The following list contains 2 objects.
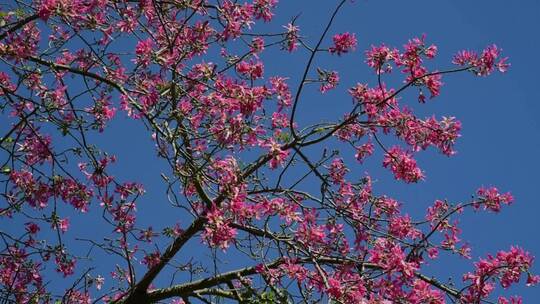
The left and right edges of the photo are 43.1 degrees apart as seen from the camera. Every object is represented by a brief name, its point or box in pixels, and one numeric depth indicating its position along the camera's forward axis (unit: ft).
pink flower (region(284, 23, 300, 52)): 22.38
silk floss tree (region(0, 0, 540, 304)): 17.11
